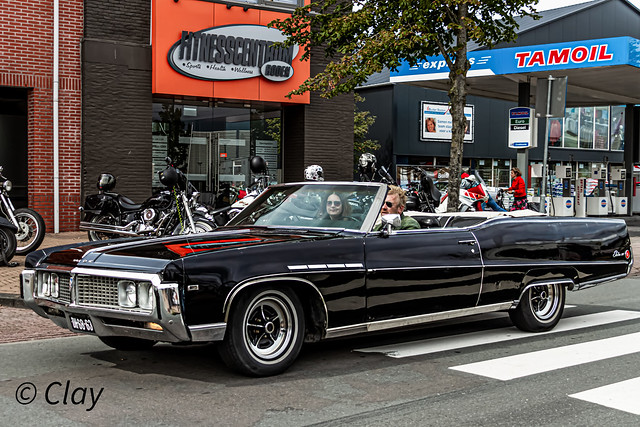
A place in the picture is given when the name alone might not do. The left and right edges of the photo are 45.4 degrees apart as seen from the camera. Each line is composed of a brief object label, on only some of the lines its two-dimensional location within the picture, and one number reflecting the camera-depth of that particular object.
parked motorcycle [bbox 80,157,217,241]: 12.05
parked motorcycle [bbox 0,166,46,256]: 11.90
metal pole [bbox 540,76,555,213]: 12.52
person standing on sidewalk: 20.05
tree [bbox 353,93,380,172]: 30.62
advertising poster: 32.66
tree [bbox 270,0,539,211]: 13.36
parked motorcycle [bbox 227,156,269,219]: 12.88
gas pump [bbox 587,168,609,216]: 30.14
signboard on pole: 15.54
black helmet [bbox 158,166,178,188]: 12.17
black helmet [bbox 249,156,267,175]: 14.31
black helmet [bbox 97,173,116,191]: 13.12
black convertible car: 5.02
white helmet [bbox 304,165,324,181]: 13.09
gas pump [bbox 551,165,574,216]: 27.96
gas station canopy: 19.44
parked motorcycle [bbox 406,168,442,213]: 16.12
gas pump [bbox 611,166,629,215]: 30.25
